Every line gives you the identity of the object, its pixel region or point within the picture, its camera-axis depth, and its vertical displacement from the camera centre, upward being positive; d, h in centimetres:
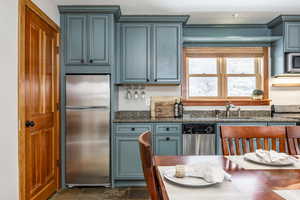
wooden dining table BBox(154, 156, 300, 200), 86 -38
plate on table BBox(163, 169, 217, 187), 92 -37
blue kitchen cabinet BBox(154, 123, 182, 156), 275 -51
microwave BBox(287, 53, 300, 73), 292 +52
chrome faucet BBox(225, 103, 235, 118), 312 -11
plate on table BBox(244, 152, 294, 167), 120 -36
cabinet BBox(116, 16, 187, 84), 294 +71
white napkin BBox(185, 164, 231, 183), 93 -34
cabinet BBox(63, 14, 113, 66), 273 +82
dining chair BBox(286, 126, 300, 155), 157 -27
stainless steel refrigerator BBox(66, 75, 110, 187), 266 -30
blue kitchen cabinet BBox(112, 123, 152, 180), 273 -65
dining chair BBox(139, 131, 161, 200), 77 -26
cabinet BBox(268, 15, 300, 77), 295 +88
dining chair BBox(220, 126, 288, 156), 157 -26
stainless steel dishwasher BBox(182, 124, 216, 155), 272 -52
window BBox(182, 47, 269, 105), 329 +42
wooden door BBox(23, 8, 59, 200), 201 -10
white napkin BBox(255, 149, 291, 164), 121 -34
